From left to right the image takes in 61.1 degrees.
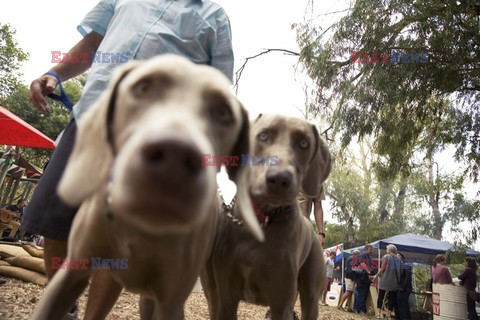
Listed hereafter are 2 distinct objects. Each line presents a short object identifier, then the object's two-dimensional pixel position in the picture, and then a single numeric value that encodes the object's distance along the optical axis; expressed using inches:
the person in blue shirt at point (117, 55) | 94.6
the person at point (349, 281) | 504.1
